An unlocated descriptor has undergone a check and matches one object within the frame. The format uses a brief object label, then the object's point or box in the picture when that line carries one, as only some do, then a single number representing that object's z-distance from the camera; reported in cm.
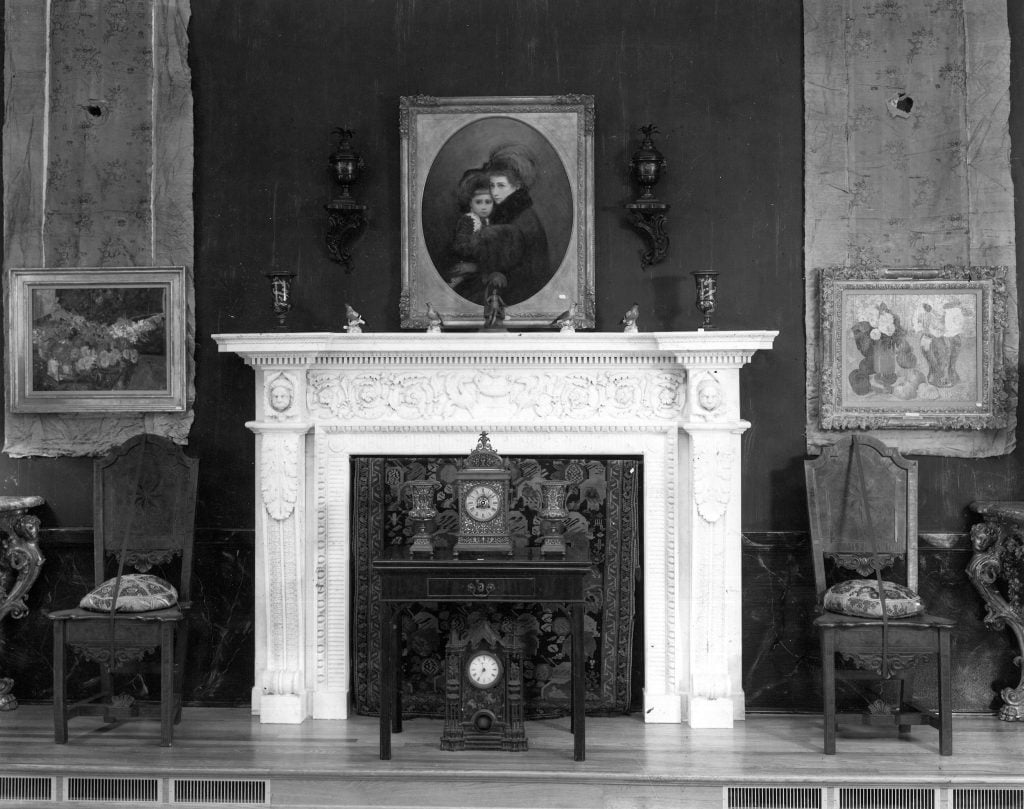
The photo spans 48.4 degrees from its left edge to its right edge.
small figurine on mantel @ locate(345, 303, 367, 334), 542
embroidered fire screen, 539
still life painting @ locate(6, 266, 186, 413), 565
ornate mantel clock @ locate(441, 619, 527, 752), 489
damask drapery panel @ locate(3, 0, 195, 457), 565
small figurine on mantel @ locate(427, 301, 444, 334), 541
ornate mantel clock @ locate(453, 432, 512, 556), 489
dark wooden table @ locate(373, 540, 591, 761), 470
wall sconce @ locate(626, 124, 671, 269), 546
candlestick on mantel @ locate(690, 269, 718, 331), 528
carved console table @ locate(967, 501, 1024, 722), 531
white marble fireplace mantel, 532
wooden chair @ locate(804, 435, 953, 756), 528
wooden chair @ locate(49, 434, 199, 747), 531
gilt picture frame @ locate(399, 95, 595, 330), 556
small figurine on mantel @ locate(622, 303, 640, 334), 537
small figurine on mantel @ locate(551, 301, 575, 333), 540
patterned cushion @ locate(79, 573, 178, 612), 500
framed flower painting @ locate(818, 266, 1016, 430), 548
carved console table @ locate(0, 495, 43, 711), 550
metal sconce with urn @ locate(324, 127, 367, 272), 553
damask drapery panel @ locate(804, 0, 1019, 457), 550
